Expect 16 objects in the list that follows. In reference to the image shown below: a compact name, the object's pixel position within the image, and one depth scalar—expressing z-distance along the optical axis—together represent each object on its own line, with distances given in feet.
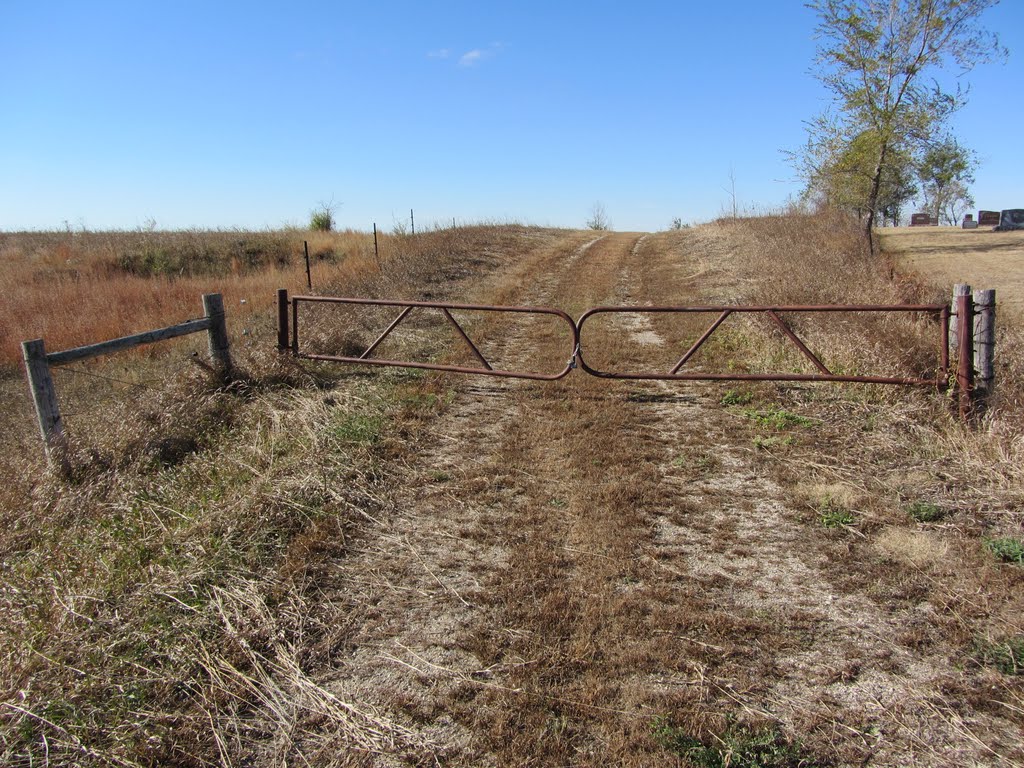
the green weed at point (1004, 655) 9.42
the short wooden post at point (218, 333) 22.71
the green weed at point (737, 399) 21.79
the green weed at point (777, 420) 19.43
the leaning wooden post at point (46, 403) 16.58
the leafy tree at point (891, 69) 61.41
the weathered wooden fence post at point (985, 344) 18.69
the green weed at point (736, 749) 8.09
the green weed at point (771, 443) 18.01
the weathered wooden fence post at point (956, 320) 18.90
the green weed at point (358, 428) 18.43
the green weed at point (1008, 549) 12.09
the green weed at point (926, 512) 13.76
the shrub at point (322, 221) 80.38
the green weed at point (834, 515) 13.82
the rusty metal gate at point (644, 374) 19.33
